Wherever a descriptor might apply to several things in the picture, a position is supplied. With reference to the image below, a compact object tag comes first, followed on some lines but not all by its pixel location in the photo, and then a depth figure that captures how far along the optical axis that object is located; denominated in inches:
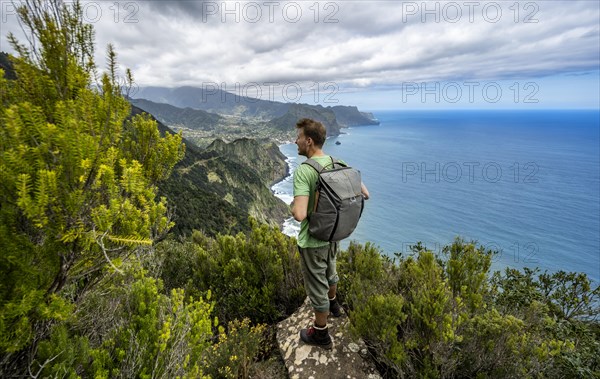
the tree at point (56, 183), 64.8
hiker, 130.5
